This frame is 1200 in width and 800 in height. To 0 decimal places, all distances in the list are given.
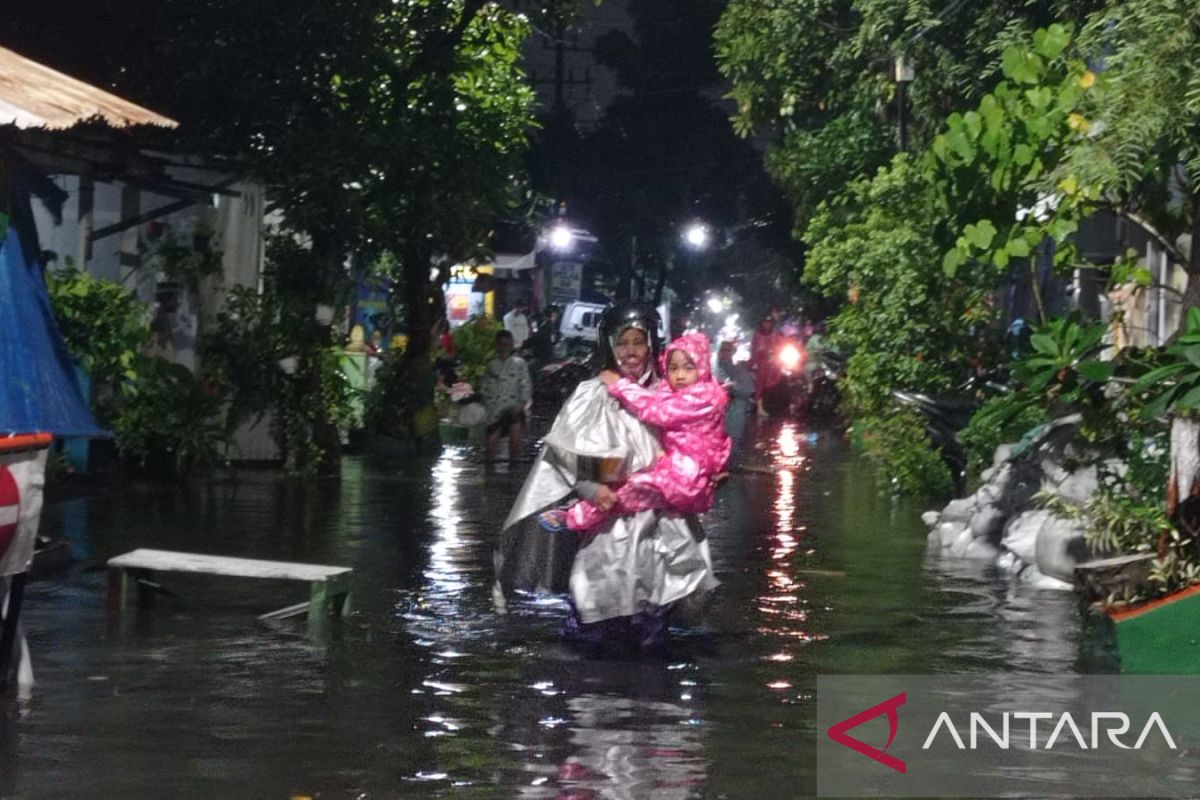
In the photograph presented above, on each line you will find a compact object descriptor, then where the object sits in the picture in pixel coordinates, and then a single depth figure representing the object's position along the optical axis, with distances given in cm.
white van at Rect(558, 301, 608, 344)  5262
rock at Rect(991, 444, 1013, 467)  1566
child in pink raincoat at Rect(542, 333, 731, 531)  1028
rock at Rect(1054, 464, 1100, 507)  1355
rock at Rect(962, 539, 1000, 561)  1478
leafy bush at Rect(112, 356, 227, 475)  1862
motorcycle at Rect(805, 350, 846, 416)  3853
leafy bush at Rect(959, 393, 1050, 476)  1085
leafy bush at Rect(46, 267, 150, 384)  1670
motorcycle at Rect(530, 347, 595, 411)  3934
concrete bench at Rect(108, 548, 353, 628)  1116
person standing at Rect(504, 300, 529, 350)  4109
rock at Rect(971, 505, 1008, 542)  1494
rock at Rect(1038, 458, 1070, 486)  1387
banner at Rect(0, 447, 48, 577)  803
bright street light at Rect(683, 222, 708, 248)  7038
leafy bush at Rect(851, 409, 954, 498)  1950
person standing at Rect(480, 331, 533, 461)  2484
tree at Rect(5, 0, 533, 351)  1945
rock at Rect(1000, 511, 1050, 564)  1362
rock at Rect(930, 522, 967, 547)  1543
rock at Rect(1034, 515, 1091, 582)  1262
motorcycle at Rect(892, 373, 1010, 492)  1898
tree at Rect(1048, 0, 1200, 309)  990
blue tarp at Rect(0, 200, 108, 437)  1140
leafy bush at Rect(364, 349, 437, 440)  2588
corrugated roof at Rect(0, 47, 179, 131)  1058
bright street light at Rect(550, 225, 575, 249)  6122
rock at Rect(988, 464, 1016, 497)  1485
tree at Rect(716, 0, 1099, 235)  1606
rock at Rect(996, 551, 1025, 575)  1389
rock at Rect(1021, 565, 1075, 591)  1294
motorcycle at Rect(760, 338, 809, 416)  3956
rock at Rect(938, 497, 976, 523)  1553
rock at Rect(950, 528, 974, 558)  1502
